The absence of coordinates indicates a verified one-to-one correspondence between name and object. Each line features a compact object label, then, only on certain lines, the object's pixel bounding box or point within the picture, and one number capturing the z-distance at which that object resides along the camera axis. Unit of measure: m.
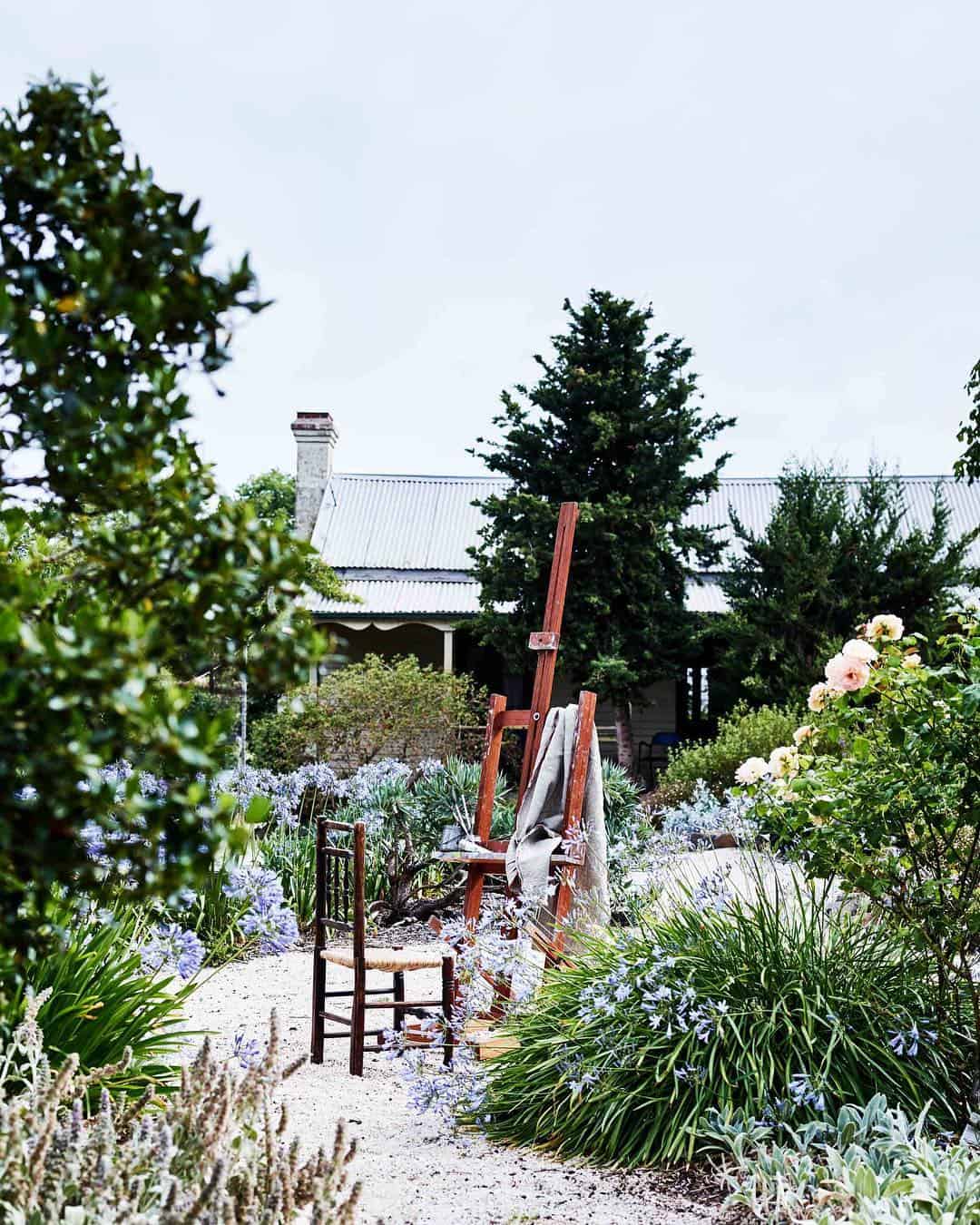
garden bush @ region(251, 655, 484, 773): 15.66
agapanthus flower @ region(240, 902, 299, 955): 5.43
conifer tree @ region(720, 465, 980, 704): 15.70
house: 19.33
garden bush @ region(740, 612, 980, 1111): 4.12
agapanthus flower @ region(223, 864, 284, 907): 5.74
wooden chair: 5.82
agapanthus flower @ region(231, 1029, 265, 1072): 3.95
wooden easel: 5.61
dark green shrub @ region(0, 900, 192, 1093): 3.92
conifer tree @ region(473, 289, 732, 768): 16.48
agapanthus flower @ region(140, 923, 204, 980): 4.54
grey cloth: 5.48
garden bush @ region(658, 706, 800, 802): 13.41
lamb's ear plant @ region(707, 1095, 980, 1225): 3.28
